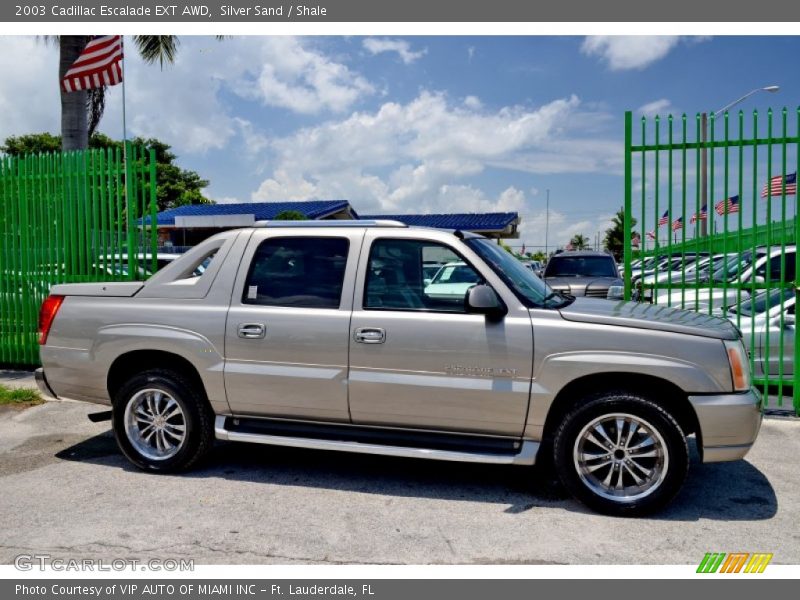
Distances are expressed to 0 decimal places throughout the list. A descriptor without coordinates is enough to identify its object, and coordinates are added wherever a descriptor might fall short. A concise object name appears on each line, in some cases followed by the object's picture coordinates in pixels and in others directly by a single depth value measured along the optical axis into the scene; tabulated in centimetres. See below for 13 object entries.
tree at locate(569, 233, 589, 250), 7619
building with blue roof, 3547
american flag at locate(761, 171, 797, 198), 738
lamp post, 654
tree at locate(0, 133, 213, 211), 4172
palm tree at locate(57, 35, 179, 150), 1177
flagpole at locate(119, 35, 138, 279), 781
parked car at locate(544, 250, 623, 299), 1366
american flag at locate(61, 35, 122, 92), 1123
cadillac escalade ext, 417
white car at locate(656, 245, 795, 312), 638
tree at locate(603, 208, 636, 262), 5656
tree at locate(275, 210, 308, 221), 2838
